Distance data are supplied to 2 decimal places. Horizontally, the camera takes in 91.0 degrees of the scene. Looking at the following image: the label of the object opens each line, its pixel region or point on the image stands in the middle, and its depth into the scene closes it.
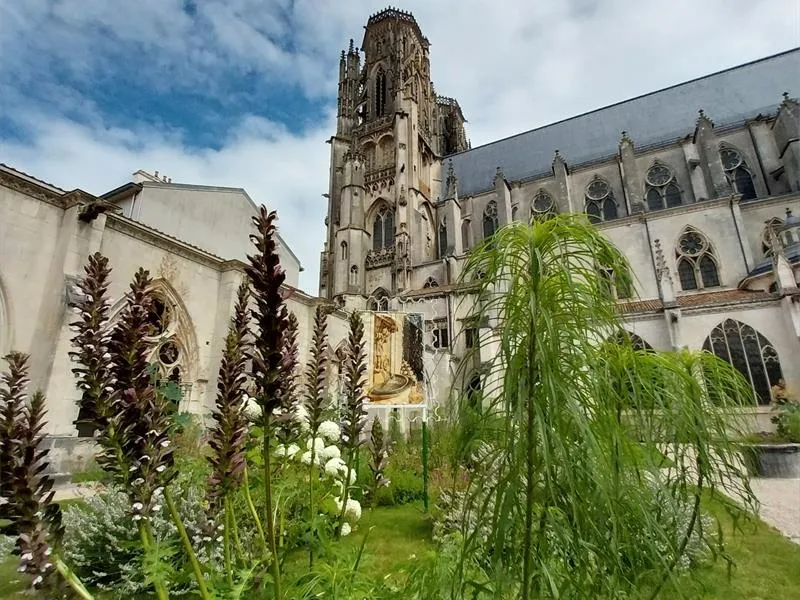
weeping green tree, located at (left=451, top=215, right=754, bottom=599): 1.10
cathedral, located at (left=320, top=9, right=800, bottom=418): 16.14
